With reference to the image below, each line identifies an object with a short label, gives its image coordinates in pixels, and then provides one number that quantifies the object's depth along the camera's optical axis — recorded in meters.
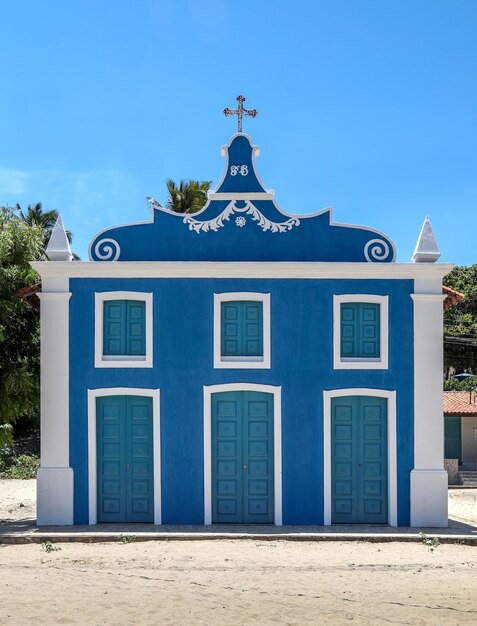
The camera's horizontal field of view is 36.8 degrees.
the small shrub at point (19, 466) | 21.81
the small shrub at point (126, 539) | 11.94
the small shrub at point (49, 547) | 11.41
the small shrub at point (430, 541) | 11.90
